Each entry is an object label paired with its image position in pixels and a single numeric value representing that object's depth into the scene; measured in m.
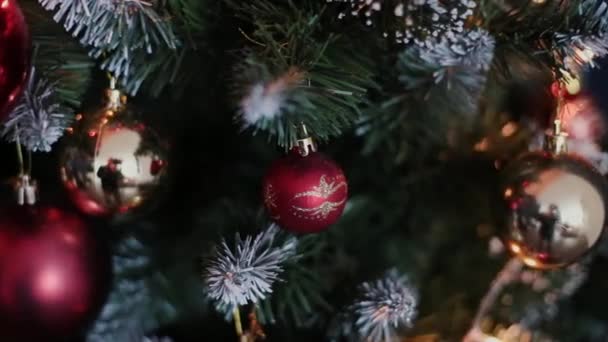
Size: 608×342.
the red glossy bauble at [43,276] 0.57
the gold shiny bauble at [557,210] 0.59
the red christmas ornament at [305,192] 0.53
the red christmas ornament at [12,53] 0.47
